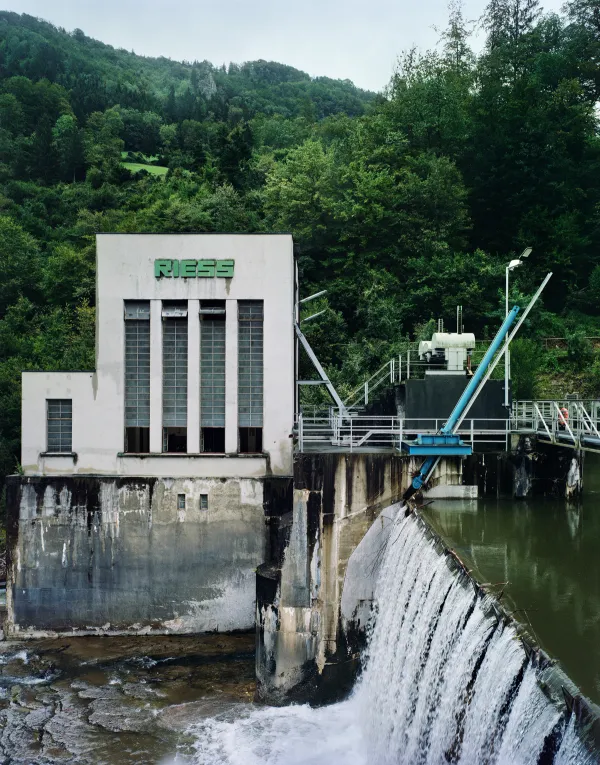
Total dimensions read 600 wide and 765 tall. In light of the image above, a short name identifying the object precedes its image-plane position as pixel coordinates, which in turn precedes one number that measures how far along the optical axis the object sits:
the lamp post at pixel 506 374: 25.41
